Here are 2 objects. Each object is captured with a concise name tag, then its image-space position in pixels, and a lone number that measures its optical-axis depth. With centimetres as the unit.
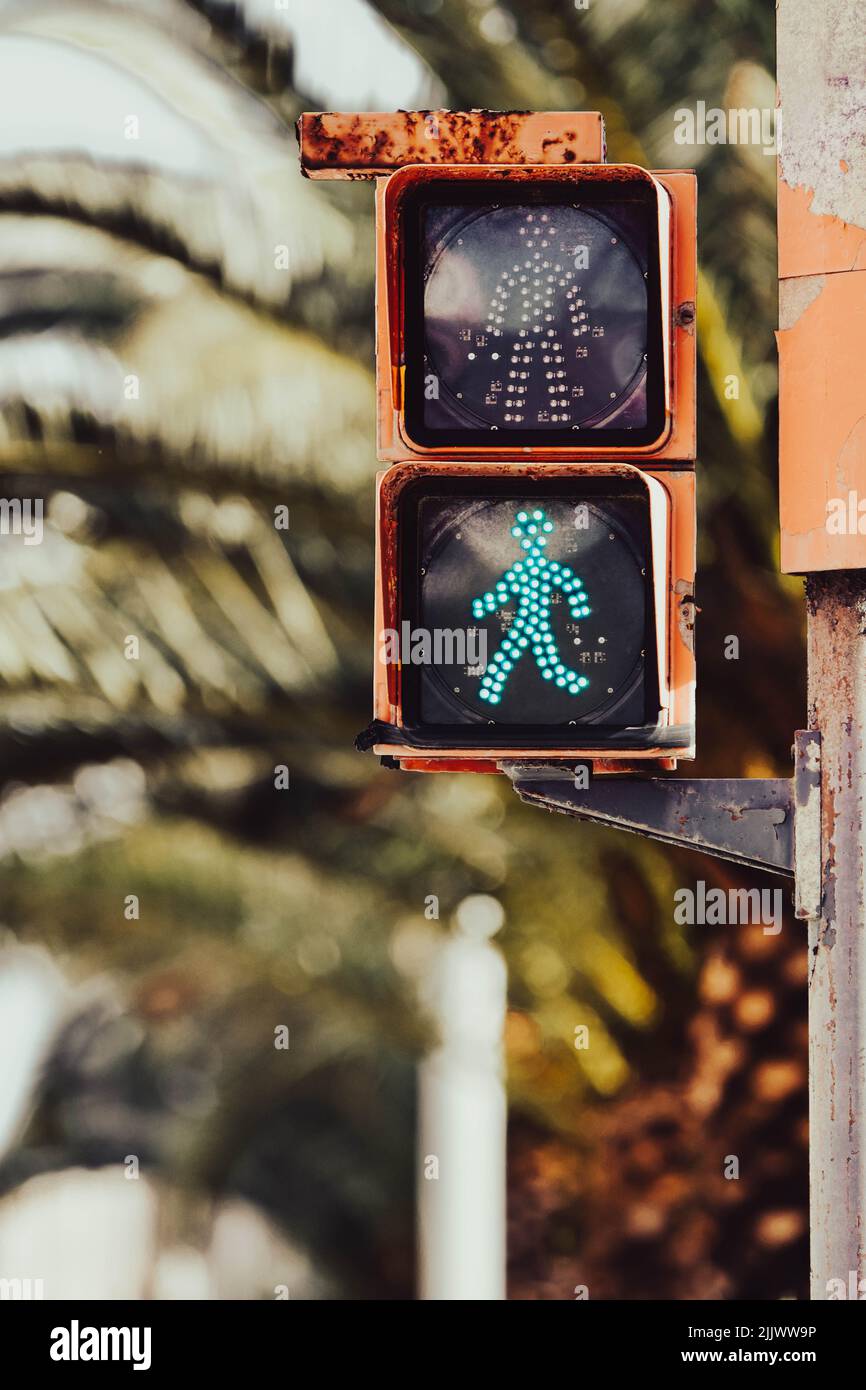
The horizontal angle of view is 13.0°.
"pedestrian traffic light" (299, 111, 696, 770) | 333
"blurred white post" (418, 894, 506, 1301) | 513
